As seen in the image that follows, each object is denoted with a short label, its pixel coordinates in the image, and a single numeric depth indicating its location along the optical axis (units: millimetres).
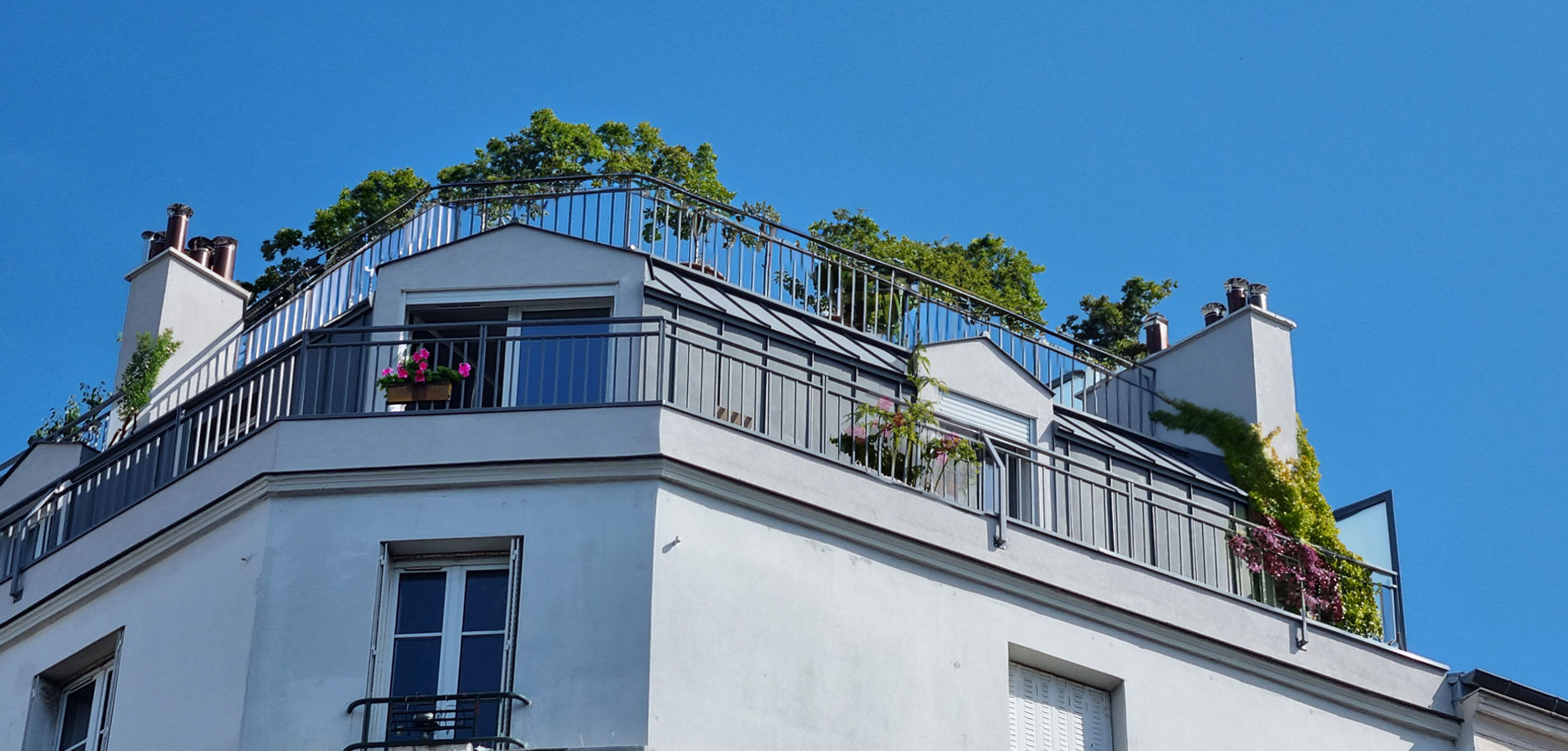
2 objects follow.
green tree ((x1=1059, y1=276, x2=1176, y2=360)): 35500
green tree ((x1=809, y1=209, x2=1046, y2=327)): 32219
